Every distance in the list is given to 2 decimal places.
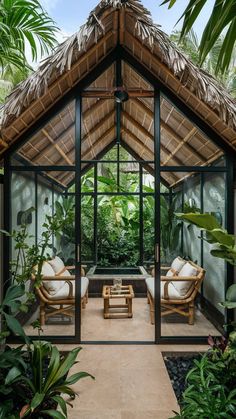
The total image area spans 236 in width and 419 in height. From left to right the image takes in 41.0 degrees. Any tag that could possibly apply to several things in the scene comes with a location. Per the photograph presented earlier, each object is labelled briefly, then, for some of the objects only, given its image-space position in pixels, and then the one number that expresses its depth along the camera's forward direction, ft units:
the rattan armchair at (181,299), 13.07
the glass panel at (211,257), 12.94
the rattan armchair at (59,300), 12.93
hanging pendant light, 13.23
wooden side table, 15.93
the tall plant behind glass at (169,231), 13.04
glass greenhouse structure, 12.66
